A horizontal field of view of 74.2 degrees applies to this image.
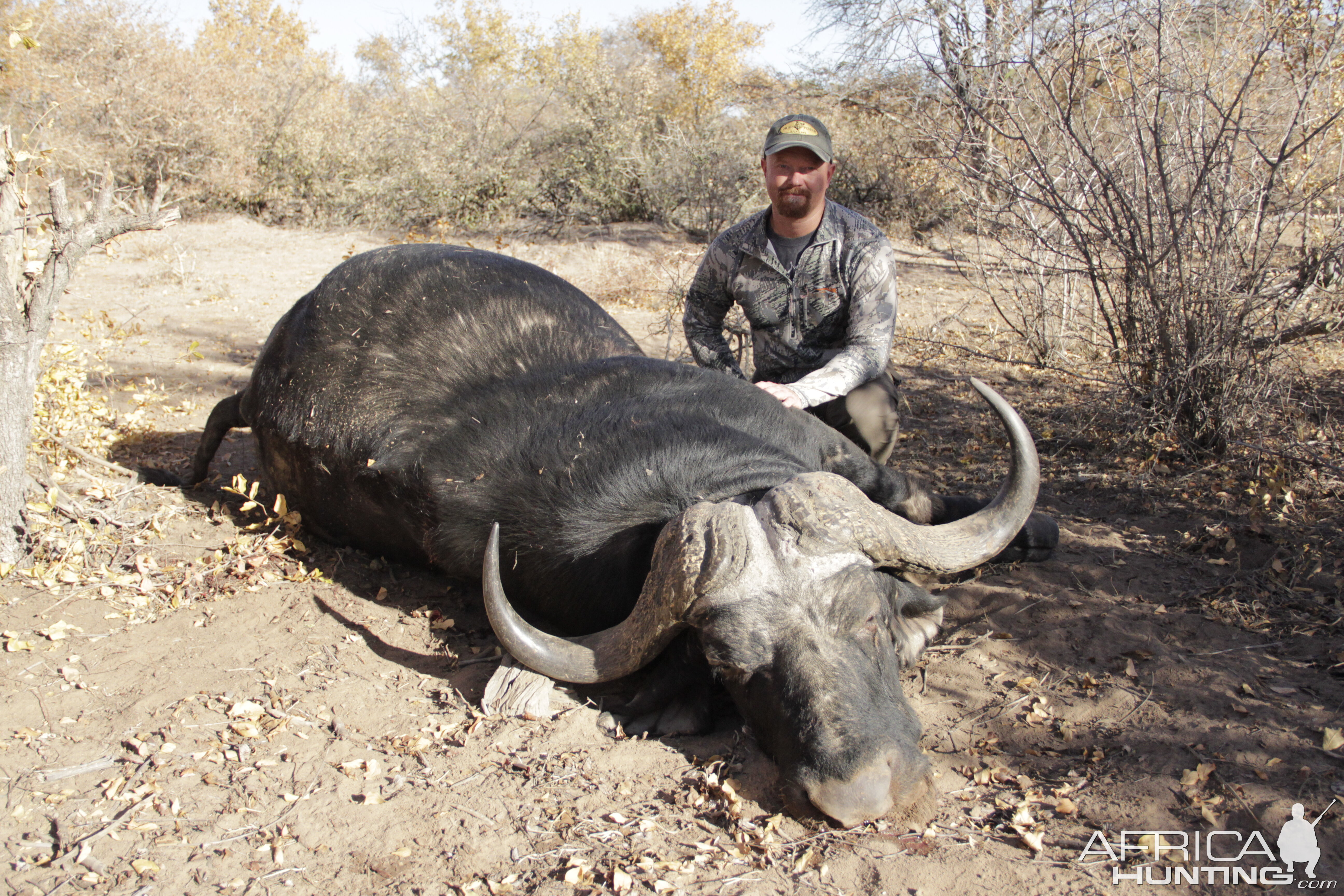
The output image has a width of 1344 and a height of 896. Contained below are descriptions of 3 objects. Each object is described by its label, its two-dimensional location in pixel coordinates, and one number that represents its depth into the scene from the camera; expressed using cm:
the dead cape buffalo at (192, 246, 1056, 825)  252
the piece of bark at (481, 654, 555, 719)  296
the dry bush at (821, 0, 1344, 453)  416
